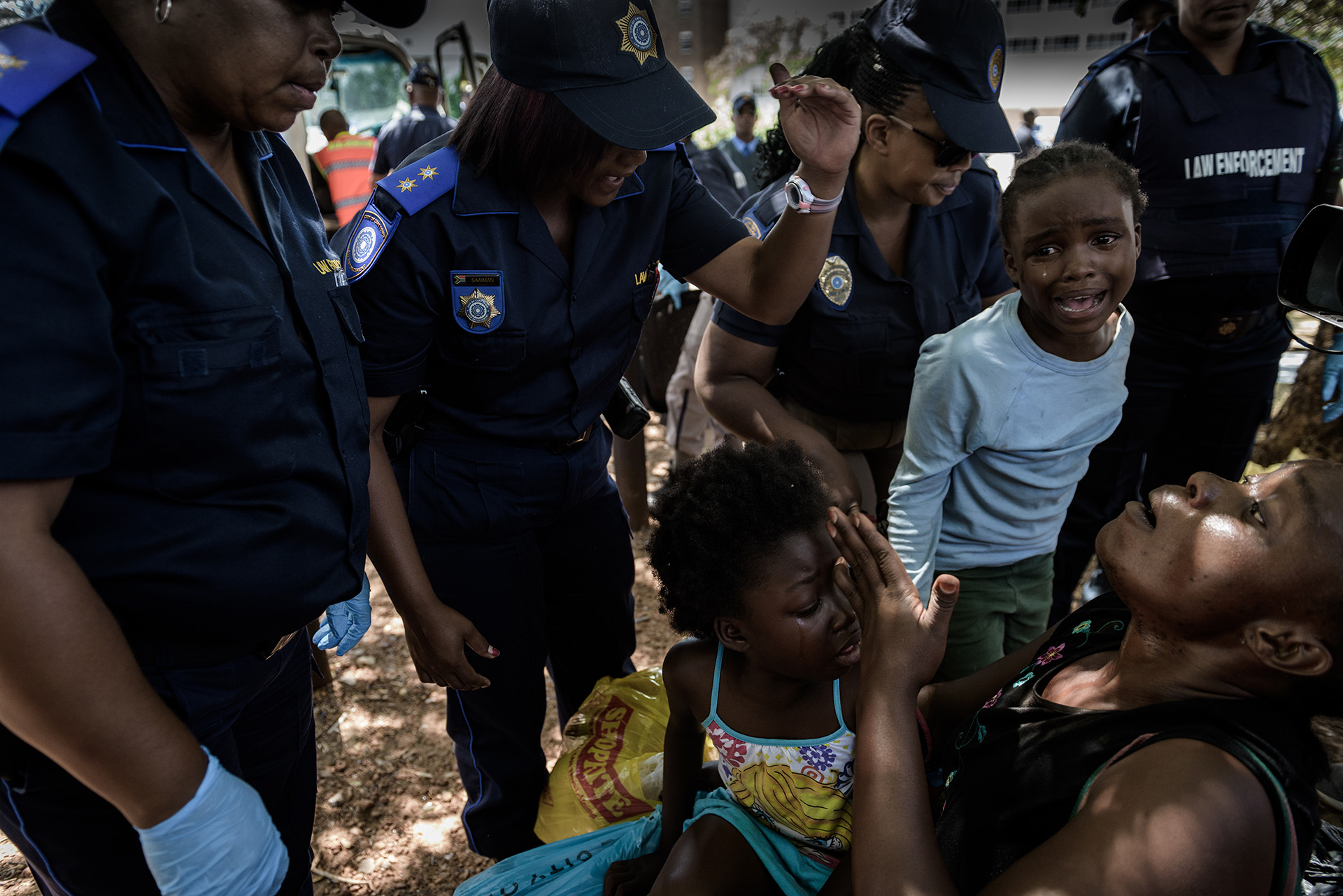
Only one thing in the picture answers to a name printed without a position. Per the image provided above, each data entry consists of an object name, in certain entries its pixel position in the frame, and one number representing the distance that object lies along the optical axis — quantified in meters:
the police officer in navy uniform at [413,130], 6.72
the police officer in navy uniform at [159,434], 0.96
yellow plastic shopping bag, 2.18
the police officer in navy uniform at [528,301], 1.68
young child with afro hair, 1.63
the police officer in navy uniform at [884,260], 2.08
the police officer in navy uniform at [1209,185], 2.83
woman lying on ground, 1.04
